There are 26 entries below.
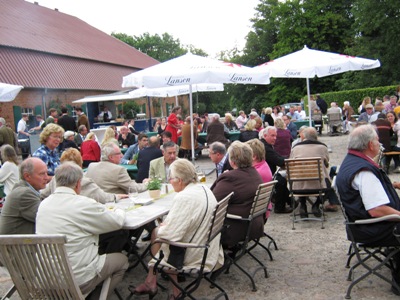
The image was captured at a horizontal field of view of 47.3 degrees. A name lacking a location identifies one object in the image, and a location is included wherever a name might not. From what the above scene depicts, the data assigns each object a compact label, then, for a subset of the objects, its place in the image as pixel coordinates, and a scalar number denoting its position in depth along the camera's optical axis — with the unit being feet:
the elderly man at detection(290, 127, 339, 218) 21.68
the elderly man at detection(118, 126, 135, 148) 39.63
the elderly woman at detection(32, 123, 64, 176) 22.03
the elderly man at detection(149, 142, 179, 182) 21.54
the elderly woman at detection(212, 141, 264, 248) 15.08
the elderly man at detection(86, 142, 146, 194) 17.90
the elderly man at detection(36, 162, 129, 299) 11.31
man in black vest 13.00
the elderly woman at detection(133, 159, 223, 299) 12.41
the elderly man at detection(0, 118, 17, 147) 38.06
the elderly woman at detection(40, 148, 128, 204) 15.76
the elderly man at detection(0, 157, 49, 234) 13.46
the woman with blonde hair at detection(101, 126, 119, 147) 30.86
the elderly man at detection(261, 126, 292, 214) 23.62
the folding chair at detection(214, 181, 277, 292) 14.85
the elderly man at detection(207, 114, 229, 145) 41.68
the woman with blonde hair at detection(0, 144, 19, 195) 22.66
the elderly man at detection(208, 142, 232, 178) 20.51
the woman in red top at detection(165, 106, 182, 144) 43.70
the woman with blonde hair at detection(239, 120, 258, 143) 34.55
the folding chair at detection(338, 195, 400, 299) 12.92
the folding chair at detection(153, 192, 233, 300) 12.33
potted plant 16.70
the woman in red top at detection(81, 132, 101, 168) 30.07
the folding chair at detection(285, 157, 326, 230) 20.92
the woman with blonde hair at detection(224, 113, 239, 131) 50.51
